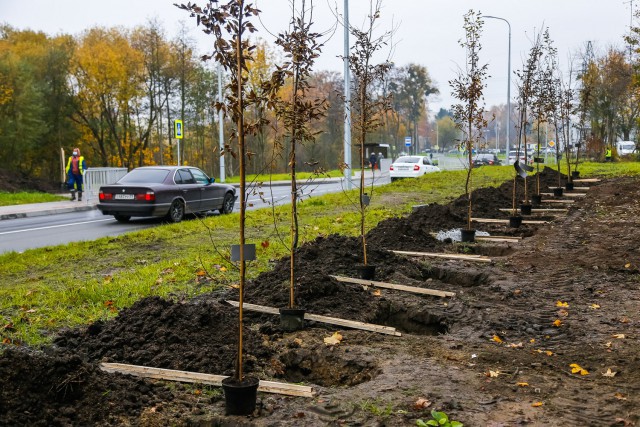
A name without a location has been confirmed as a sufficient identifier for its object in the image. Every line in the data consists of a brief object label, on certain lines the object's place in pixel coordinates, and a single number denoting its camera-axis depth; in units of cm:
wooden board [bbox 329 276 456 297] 718
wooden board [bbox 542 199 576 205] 1697
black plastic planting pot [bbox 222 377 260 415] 393
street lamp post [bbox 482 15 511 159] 4151
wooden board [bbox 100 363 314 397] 426
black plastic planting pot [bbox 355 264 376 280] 781
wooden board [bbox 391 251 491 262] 926
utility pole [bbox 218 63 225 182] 3378
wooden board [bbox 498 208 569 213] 1505
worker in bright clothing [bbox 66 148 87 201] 2428
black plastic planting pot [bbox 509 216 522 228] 1280
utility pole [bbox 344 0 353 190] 2348
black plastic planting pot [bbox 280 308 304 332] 580
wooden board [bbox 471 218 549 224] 1339
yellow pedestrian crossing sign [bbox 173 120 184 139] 2781
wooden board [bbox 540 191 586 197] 1894
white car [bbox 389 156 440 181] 3300
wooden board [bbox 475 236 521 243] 1102
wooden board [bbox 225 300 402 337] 573
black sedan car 1592
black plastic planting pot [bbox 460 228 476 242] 1102
